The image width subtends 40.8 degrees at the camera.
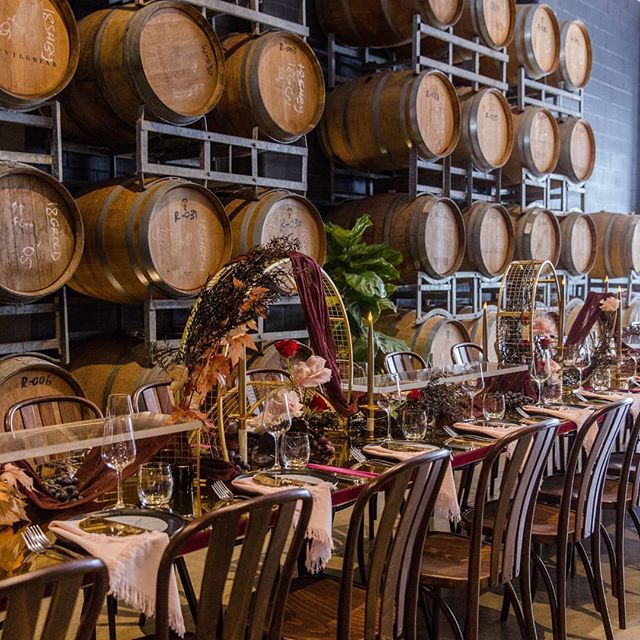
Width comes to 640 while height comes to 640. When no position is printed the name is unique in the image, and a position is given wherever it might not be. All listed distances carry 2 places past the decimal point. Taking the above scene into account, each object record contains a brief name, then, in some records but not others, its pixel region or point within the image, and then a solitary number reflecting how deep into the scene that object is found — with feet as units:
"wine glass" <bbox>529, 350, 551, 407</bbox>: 12.53
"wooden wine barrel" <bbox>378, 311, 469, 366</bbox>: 20.10
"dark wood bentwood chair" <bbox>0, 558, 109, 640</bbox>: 4.11
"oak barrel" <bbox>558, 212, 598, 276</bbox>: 26.13
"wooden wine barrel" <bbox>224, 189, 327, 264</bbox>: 16.03
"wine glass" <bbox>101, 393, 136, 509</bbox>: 6.86
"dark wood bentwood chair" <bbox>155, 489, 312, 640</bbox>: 5.28
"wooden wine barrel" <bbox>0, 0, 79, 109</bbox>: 11.96
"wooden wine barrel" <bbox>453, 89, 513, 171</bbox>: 22.04
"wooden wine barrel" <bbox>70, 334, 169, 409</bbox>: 14.11
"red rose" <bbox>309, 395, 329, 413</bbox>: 9.72
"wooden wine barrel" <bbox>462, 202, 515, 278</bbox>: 22.13
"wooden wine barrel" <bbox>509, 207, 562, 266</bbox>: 24.13
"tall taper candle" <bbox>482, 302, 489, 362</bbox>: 13.93
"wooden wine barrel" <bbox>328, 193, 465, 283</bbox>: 20.01
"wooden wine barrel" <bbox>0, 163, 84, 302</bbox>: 12.10
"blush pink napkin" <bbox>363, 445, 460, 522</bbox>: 8.66
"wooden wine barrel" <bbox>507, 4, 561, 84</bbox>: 24.75
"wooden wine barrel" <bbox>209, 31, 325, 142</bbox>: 16.11
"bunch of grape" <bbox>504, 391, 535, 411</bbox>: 12.29
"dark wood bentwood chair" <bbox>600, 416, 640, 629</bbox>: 10.95
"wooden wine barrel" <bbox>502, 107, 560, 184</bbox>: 24.43
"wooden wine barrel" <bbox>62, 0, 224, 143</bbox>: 13.84
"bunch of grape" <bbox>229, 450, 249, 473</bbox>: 8.17
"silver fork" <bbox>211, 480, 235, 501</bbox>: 7.40
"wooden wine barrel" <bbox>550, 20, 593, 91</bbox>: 26.53
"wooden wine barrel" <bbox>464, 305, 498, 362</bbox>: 22.48
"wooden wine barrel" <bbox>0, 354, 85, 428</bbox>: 12.35
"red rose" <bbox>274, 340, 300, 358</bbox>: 8.66
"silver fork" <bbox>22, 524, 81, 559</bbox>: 5.98
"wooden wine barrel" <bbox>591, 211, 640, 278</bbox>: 28.45
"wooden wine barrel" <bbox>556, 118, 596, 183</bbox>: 26.55
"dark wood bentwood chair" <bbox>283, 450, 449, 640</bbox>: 6.77
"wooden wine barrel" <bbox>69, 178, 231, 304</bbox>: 13.79
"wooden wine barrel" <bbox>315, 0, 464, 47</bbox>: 20.16
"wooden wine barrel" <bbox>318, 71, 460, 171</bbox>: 19.70
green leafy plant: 18.71
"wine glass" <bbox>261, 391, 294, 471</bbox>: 8.28
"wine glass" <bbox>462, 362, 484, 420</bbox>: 11.40
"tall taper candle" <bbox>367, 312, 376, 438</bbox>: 10.03
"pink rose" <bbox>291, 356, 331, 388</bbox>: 8.84
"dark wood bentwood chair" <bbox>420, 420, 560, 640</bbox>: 8.25
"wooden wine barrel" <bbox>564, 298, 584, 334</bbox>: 26.08
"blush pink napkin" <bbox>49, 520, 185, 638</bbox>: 5.74
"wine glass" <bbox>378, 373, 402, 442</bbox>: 9.94
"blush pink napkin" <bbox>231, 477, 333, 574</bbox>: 7.17
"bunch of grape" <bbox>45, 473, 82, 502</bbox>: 7.09
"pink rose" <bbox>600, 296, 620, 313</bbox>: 15.80
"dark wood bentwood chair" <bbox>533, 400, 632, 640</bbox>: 9.57
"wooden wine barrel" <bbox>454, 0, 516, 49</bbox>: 22.27
